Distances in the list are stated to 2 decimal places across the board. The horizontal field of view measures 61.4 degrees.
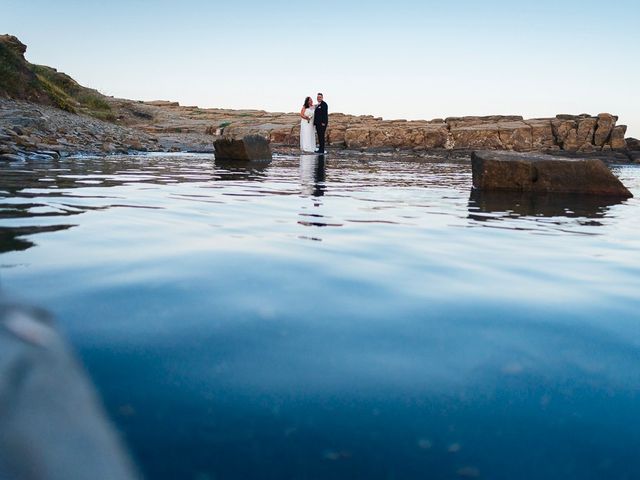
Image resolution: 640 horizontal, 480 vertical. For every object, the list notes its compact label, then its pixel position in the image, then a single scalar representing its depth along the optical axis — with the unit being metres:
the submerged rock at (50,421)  0.82
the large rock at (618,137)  37.72
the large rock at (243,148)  12.86
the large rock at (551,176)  6.84
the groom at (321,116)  19.42
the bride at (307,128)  19.33
